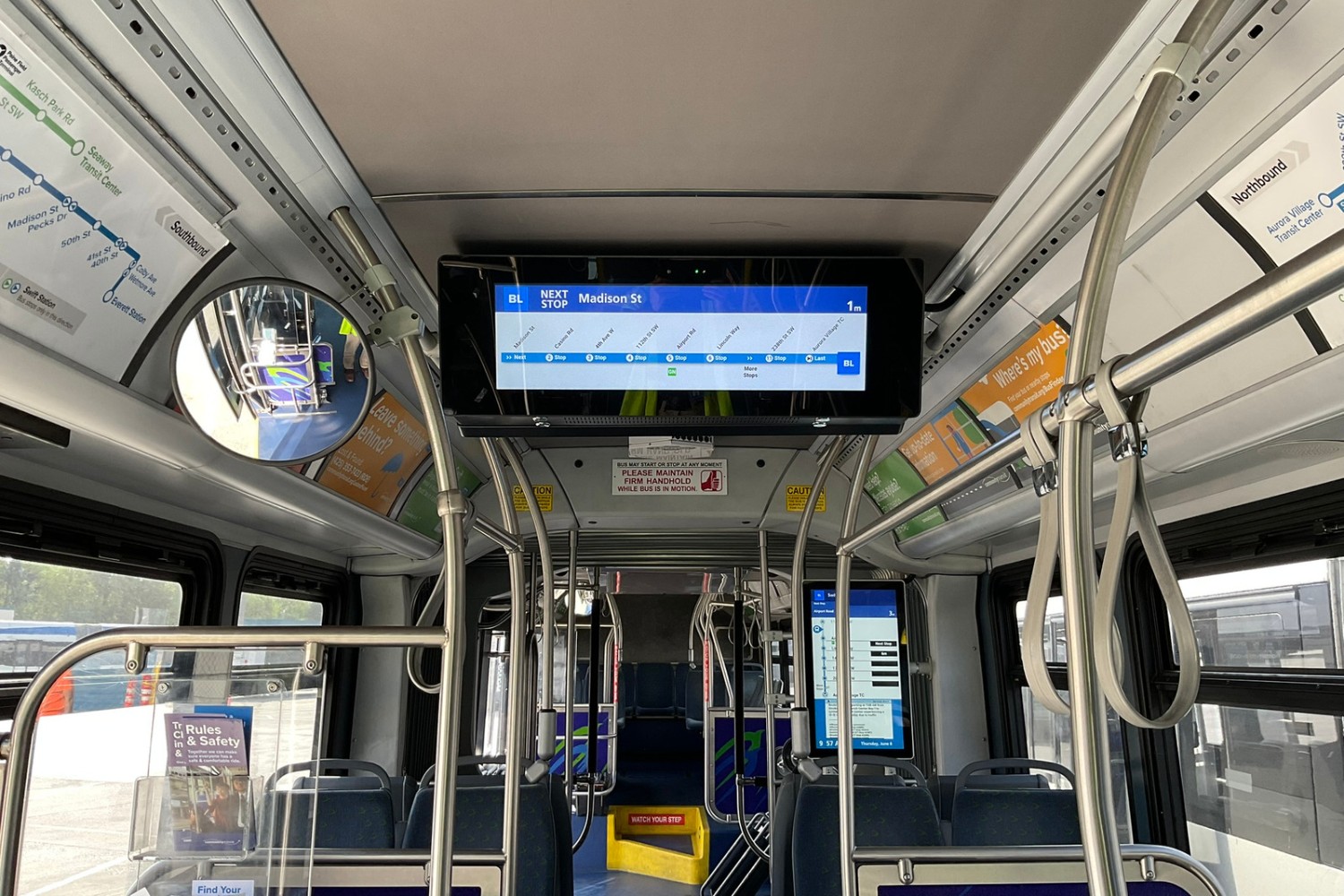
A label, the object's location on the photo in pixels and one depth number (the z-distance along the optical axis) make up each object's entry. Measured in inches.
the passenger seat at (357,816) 149.3
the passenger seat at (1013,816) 151.2
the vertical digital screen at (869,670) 238.1
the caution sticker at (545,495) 201.3
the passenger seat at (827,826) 134.0
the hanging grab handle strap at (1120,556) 42.2
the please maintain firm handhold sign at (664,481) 203.0
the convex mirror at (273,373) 87.7
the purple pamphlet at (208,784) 68.2
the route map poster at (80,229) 60.2
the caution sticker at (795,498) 201.2
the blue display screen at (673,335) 83.4
